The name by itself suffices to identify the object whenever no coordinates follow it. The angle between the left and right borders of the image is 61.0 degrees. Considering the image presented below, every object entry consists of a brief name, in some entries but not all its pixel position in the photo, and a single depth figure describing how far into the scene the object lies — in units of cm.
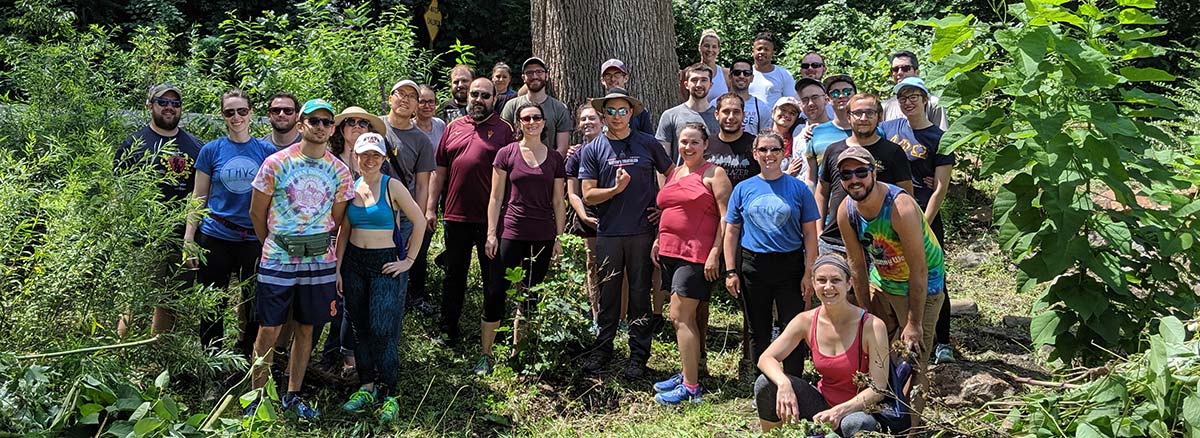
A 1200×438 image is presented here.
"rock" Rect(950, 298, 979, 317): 746
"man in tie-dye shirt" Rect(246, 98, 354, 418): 529
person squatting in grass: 455
